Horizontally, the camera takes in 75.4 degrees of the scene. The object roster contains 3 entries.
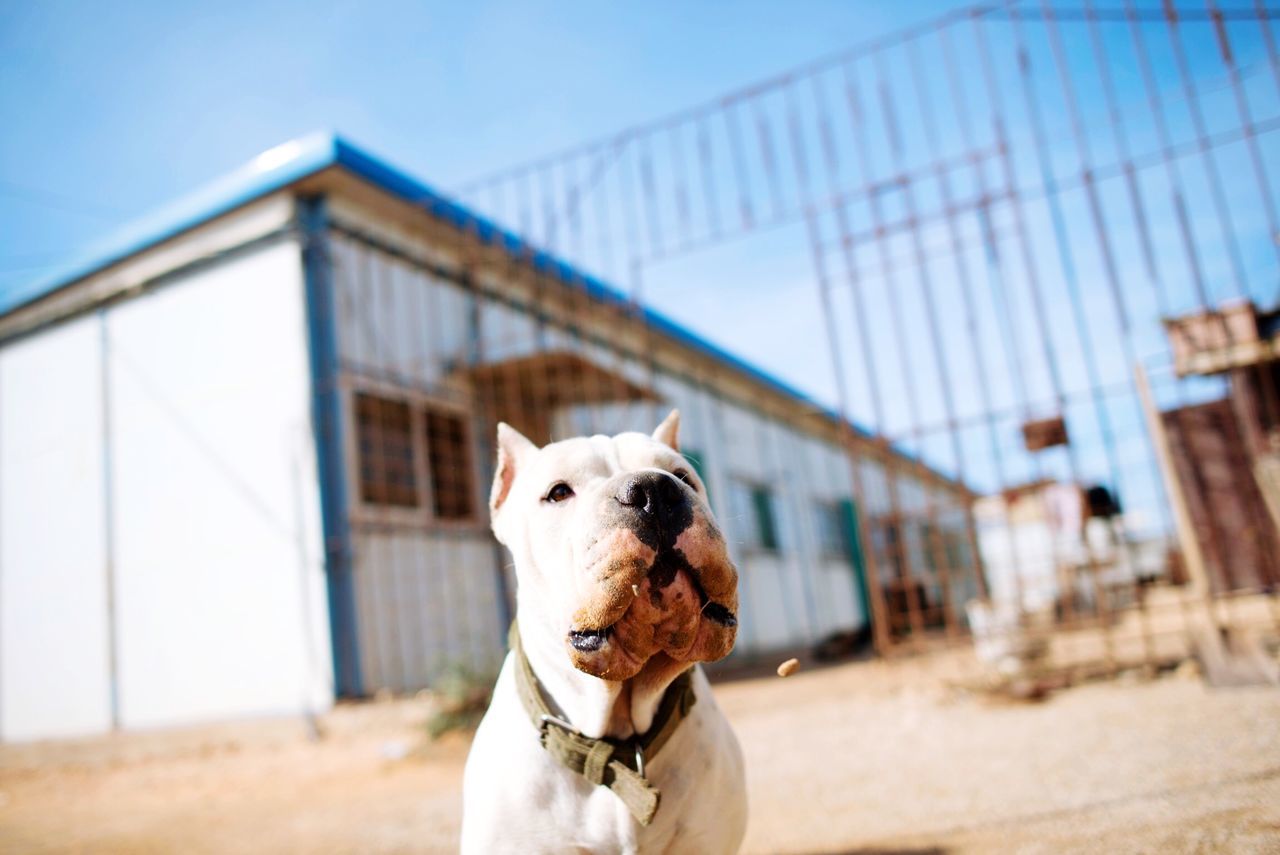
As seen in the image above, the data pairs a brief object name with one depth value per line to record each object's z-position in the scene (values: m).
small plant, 6.19
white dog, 1.70
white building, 8.00
